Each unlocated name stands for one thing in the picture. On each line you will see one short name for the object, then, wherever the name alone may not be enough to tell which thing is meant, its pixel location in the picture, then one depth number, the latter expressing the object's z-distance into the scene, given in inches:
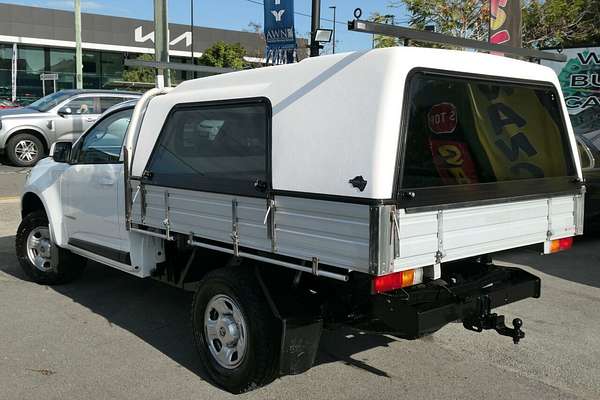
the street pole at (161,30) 503.2
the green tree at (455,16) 576.4
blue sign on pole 453.7
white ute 124.3
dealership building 1445.6
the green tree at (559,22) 671.1
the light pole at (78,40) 966.0
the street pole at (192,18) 1632.8
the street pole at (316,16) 485.7
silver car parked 551.2
